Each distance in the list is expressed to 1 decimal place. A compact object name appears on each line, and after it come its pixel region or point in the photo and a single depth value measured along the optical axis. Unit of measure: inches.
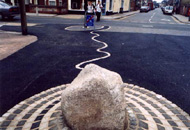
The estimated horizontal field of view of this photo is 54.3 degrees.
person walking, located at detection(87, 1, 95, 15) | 683.4
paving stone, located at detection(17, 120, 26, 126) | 129.2
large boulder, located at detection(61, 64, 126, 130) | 115.3
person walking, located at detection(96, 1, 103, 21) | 778.7
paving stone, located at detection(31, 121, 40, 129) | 126.1
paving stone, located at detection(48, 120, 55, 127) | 125.9
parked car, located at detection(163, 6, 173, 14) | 1640.6
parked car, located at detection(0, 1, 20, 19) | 673.4
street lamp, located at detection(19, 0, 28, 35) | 413.1
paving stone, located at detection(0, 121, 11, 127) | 130.0
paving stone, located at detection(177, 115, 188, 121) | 141.8
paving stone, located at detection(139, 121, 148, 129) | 127.4
